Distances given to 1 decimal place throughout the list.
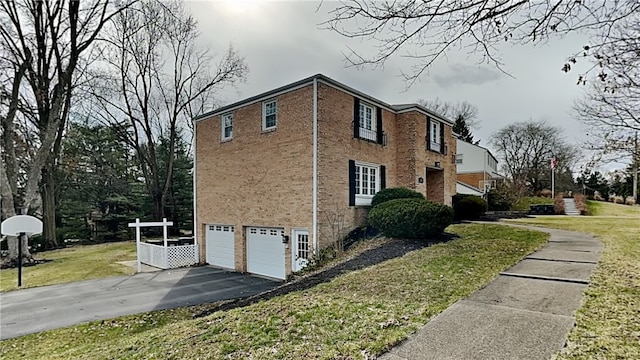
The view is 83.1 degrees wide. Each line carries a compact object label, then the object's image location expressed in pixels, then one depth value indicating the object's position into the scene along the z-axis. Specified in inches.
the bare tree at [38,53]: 679.7
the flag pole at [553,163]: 1191.1
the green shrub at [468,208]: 770.2
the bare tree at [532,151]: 1502.2
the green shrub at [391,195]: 557.9
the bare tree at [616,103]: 195.2
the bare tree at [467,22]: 156.8
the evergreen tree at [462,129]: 1652.3
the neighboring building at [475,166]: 1306.6
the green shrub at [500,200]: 1144.8
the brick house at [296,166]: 497.4
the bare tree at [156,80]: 938.7
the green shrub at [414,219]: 457.7
